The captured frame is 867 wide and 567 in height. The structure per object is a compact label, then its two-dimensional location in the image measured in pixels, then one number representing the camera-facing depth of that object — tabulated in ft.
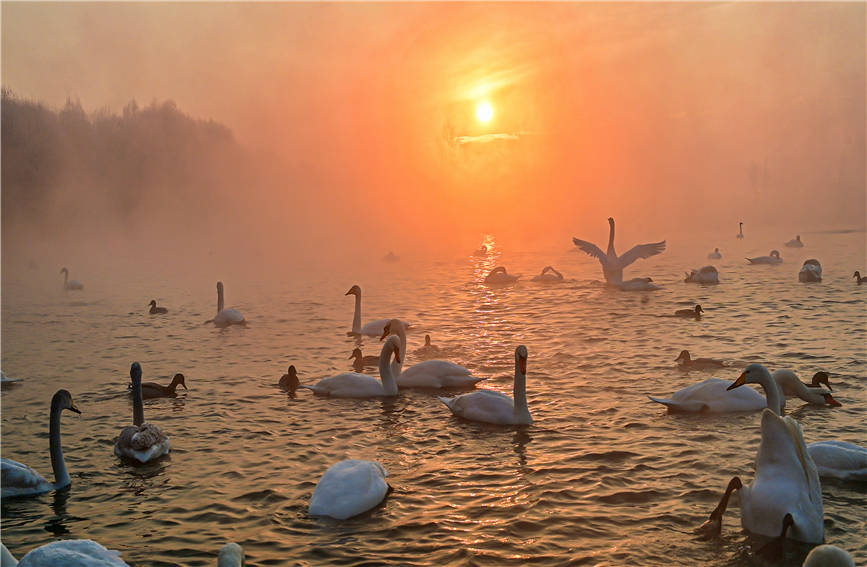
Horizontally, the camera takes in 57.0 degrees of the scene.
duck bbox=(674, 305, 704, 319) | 68.13
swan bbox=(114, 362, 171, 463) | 32.32
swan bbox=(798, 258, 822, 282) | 91.15
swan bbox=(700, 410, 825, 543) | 21.98
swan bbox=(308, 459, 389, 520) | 25.98
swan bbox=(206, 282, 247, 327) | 71.46
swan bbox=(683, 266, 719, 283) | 94.48
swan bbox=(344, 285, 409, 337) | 64.28
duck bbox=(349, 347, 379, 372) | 51.44
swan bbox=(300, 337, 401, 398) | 42.52
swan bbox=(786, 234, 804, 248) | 159.74
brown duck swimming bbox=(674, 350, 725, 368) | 47.01
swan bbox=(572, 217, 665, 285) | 93.50
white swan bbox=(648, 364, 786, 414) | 36.19
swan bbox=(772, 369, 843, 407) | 37.27
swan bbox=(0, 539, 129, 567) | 16.72
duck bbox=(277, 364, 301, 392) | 45.03
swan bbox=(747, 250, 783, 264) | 118.73
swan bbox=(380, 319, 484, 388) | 44.16
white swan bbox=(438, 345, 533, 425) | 35.99
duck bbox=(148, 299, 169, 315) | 80.33
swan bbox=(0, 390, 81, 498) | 28.17
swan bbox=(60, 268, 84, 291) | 109.68
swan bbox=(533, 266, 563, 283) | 104.22
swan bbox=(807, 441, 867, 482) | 27.37
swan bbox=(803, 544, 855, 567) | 15.66
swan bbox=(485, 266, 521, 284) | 102.94
